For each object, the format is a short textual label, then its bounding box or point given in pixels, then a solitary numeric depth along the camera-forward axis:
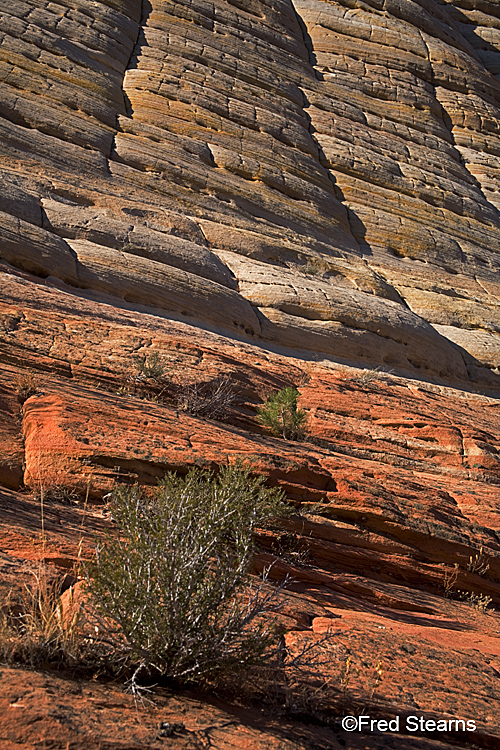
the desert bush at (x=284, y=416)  8.94
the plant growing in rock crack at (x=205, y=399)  8.43
